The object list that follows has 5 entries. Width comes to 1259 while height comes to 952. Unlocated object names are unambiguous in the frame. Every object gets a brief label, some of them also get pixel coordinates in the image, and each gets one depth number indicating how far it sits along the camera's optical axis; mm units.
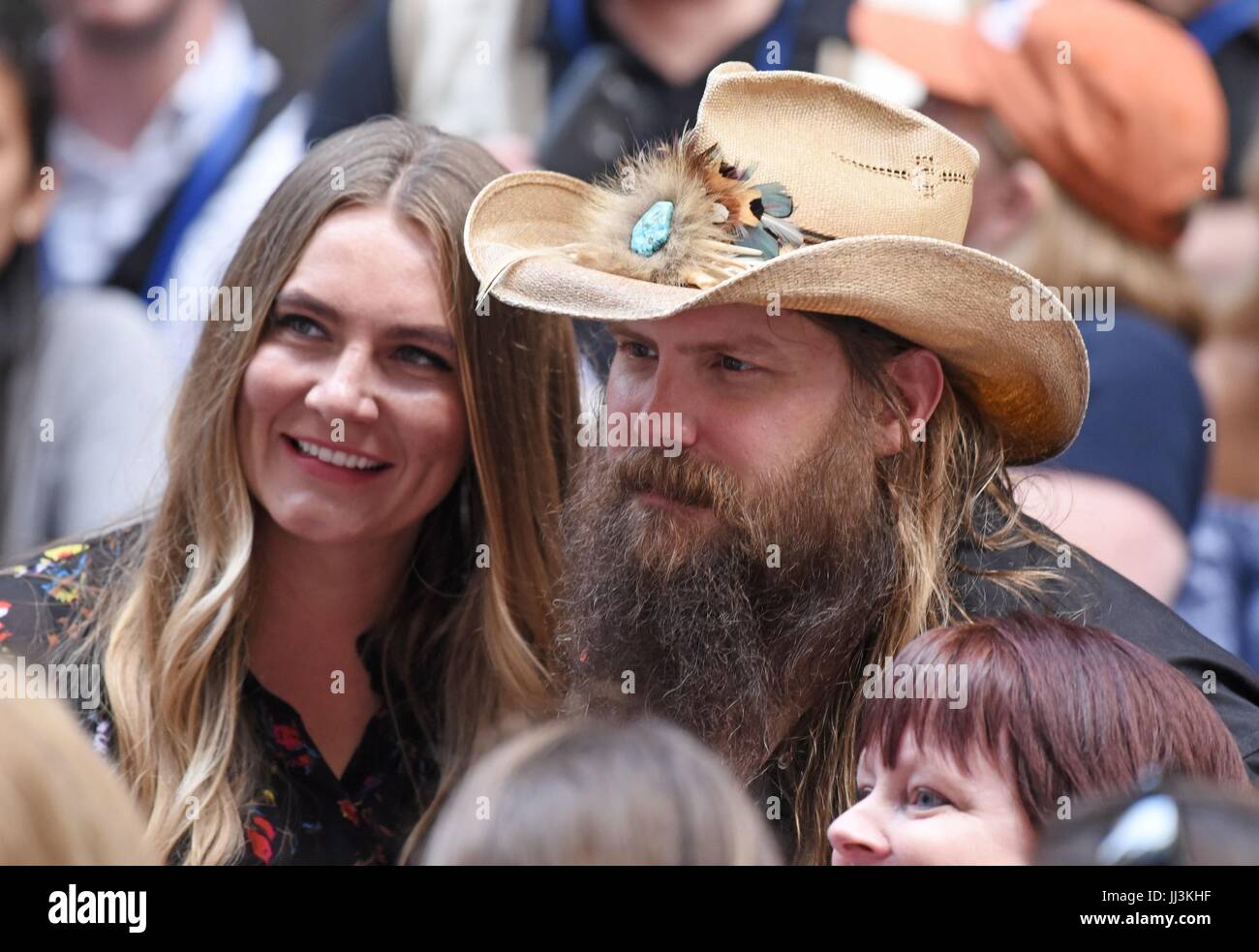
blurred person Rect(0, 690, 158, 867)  1542
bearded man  2734
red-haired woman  2127
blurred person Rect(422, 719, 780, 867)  1674
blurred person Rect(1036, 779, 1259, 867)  1659
